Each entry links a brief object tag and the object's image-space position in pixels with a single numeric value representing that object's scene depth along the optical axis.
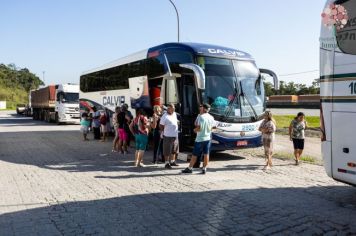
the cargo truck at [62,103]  30.12
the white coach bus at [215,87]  11.91
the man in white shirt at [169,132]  10.63
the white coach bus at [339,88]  5.93
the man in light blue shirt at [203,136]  9.81
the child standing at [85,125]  18.45
